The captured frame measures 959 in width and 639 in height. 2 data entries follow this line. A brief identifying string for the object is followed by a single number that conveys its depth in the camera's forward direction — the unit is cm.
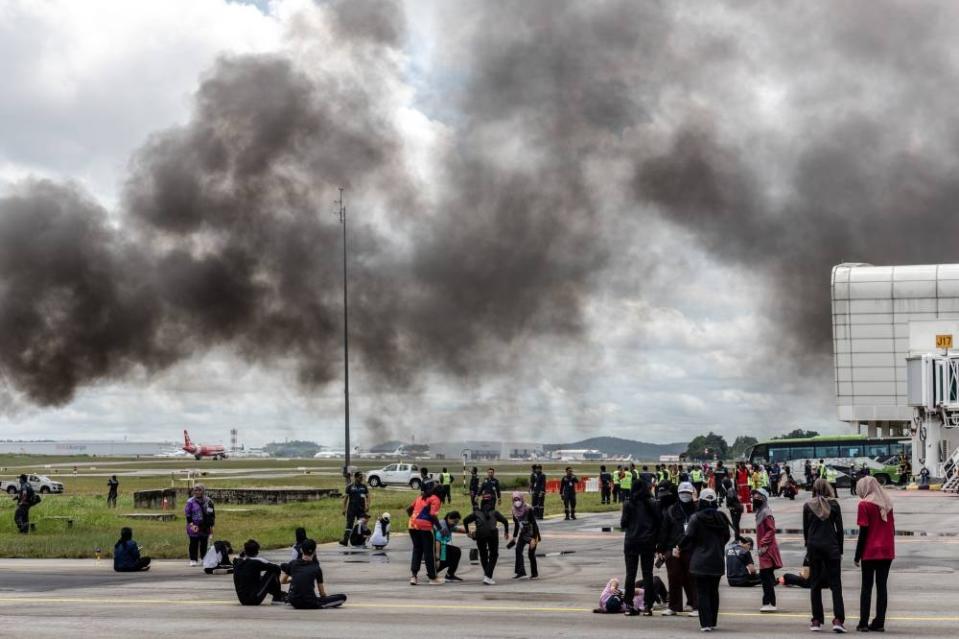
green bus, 7219
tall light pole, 5781
